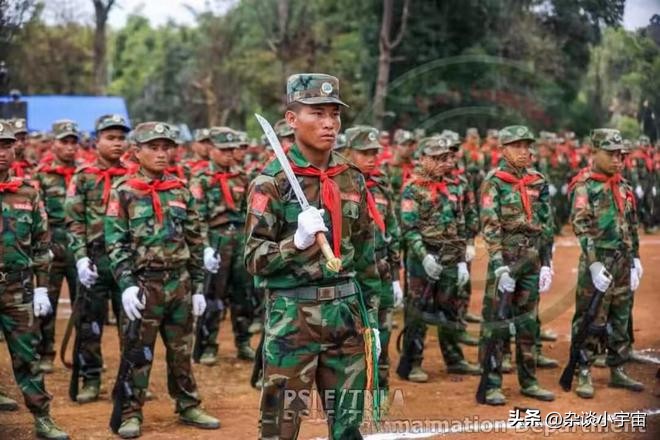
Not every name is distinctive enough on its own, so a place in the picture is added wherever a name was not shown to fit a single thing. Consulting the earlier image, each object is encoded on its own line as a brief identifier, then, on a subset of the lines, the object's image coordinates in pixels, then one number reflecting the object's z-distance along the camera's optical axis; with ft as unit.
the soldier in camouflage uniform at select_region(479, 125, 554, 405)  26.18
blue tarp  84.69
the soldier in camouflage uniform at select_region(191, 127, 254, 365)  32.40
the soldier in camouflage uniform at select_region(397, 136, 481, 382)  29.50
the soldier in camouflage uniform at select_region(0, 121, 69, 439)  21.43
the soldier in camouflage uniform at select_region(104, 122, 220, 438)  22.26
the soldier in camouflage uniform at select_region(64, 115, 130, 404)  26.30
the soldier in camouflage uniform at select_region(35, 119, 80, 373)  30.63
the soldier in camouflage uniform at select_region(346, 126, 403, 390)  25.96
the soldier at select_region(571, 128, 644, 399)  26.86
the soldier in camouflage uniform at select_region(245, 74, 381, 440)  15.64
